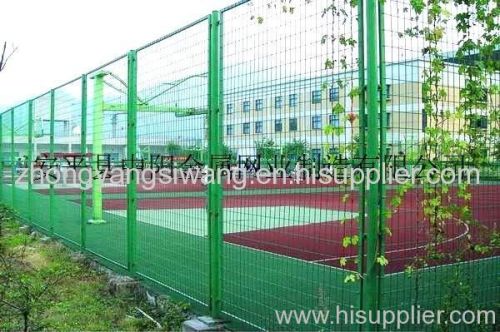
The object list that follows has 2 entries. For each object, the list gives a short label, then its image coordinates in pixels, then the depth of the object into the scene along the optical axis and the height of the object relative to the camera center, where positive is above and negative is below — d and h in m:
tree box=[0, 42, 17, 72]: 3.28 +0.60
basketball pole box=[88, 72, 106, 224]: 8.62 +0.57
